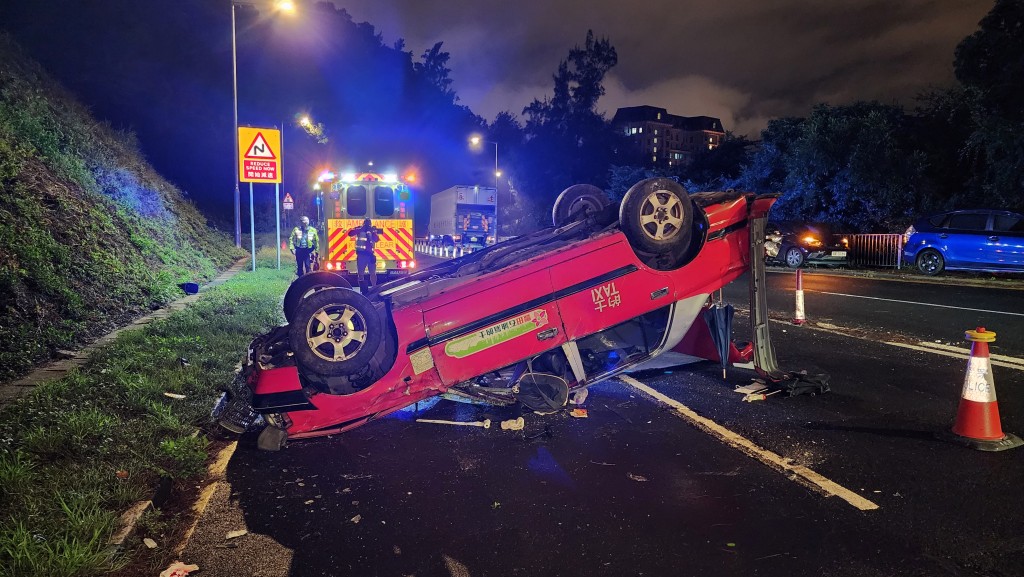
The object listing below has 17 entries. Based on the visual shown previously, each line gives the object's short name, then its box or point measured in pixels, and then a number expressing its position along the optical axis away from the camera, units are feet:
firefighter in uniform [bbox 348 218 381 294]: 45.88
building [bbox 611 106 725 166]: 467.93
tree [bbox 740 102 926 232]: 85.51
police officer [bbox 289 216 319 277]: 53.16
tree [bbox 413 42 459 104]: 241.76
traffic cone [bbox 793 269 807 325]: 31.51
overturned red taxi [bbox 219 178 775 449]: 15.66
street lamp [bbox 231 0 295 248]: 49.01
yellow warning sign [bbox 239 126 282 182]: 57.57
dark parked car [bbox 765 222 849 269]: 70.54
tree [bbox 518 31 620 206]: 232.32
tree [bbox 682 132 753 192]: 157.48
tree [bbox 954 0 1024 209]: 74.64
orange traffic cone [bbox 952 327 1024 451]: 15.38
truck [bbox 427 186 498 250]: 118.32
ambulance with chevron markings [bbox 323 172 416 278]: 51.65
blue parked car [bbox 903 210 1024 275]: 50.03
